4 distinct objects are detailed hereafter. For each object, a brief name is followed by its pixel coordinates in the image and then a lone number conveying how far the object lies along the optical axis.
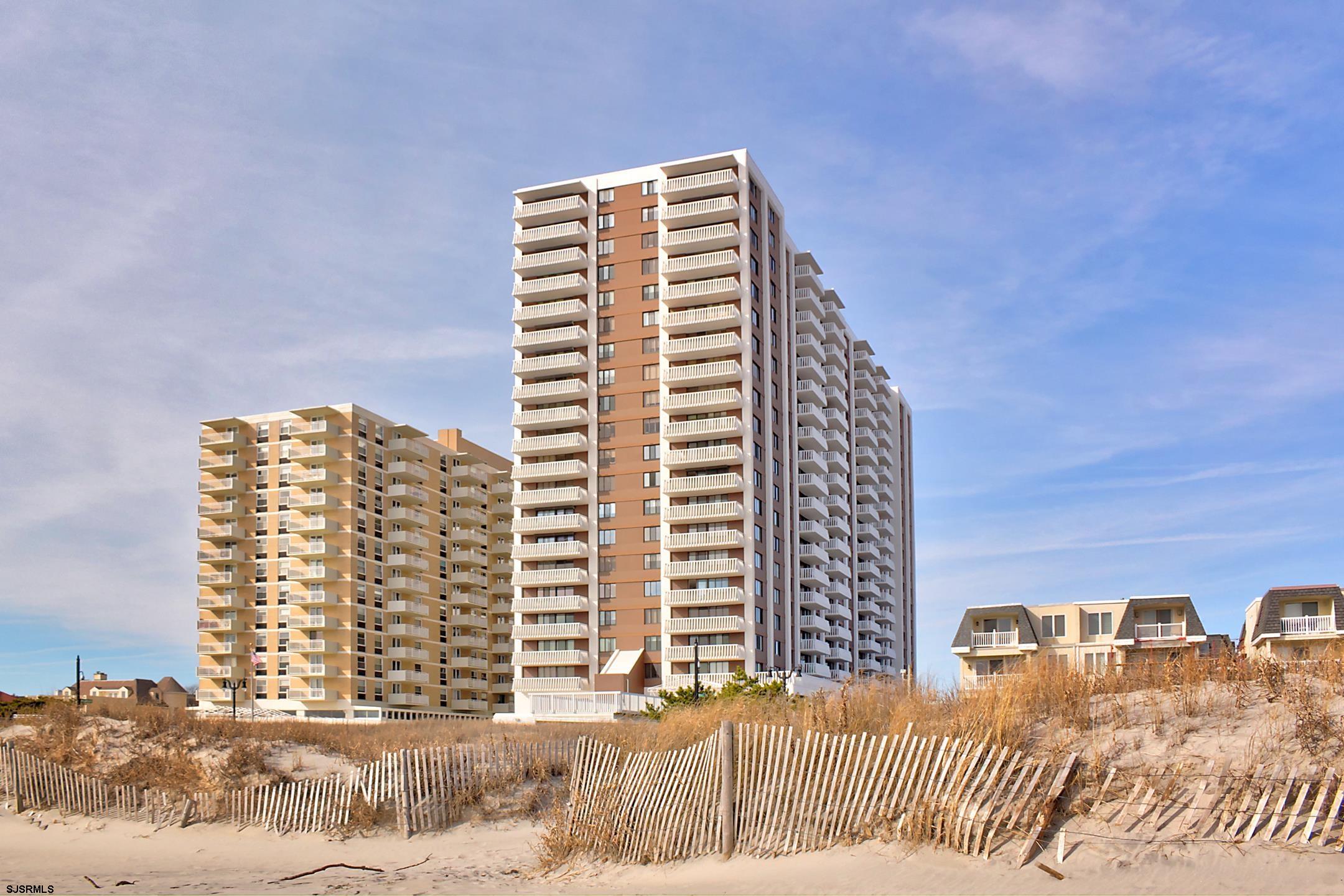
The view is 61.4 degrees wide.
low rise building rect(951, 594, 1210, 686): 65.12
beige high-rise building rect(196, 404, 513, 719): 101.12
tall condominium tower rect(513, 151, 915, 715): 78.94
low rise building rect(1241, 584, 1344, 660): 59.56
